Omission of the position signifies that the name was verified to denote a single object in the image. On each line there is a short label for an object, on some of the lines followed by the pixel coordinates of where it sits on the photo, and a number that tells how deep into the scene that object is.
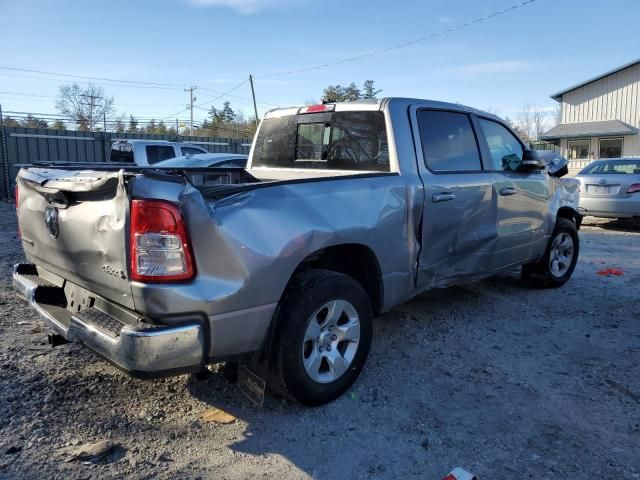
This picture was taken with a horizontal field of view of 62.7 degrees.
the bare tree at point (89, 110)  58.22
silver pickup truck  2.49
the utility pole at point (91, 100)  60.08
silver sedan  10.65
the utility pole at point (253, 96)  44.60
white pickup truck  12.36
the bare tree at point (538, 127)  77.12
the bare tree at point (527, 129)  75.12
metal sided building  26.52
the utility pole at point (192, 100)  72.94
